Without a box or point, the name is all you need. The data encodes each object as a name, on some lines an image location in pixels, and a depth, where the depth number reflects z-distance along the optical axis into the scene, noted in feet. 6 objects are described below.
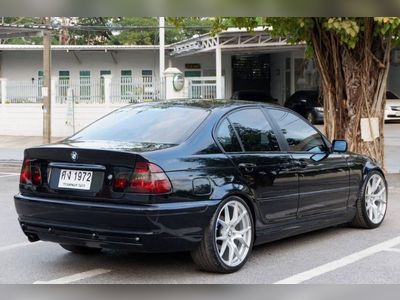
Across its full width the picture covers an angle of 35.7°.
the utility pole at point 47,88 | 63.46
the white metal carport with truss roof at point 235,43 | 82.02
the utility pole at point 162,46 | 87.34
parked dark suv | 84.64
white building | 77.20
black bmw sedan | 15.70
